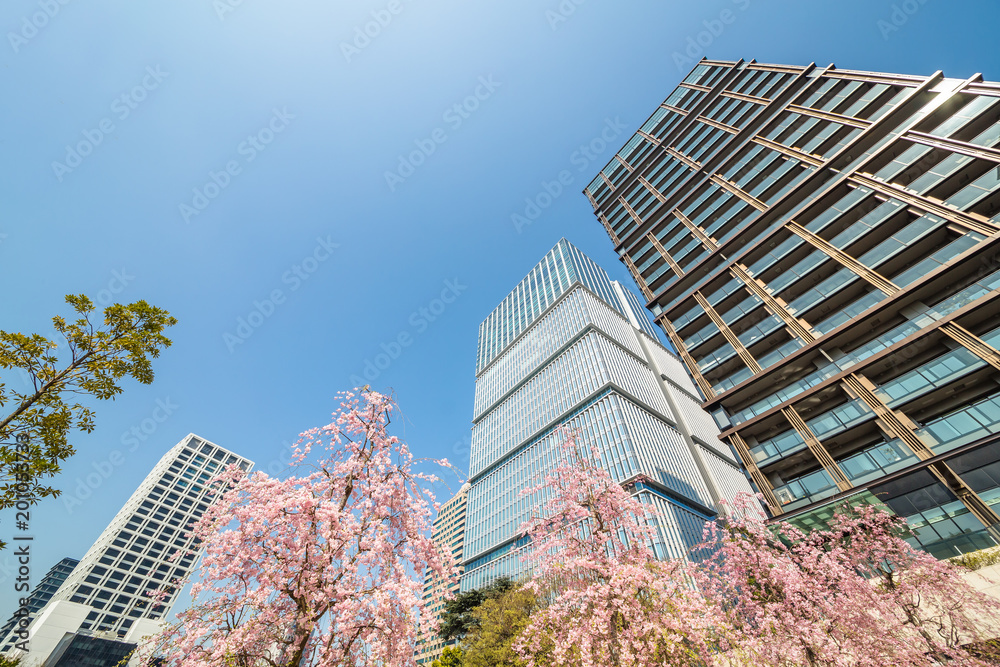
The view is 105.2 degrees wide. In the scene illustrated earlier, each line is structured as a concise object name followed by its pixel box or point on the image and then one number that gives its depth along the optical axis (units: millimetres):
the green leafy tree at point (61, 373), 7867
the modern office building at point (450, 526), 85125
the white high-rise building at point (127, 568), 65750
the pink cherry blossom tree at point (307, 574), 6168
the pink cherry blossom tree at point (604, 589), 8859
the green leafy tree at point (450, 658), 28531
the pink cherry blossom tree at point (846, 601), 10453
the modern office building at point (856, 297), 16734
